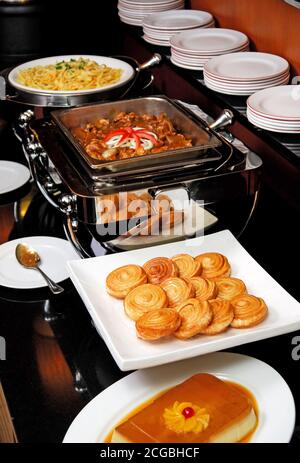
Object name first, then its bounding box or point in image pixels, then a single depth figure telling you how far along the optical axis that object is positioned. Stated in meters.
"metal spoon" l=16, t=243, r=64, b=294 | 2.97
